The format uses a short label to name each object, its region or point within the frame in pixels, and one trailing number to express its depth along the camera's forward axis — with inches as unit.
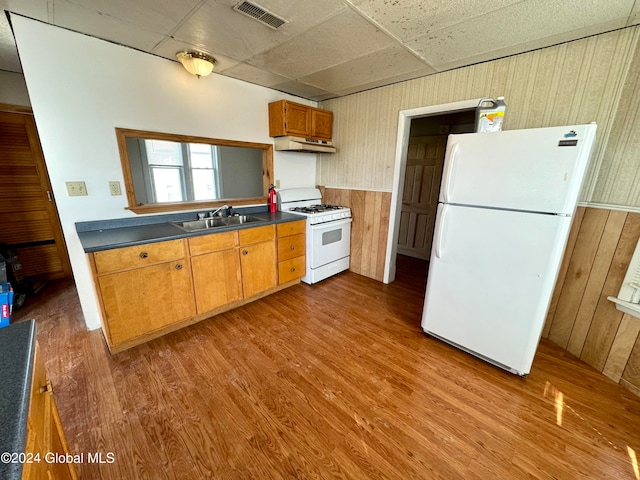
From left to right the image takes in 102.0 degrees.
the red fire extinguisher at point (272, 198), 129.0
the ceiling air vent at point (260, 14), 62.9
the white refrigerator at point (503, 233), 60.6
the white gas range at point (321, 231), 123.6
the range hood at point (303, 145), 121.5
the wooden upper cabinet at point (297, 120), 117.7
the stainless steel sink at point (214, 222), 104.7
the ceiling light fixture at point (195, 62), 86.4
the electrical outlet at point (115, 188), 87.4
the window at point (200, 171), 132.7
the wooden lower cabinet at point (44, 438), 23.4
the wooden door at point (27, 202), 112.1
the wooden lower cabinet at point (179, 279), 74.9
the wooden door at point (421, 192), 158.6
